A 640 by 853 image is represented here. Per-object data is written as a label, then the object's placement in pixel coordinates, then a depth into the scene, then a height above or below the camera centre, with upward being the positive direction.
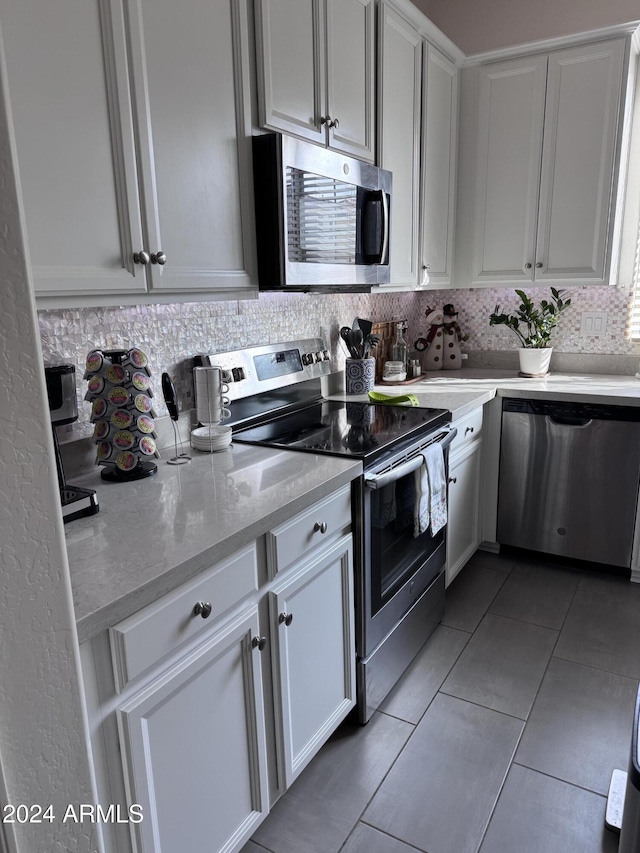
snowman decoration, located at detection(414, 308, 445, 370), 3.43 -0.32
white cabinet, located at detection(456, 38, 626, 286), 2.76 +0.56
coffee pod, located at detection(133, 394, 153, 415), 1.52 -0.28
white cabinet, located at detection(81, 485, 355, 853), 1.05 -0.83
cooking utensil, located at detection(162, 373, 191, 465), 1.75 -0.32
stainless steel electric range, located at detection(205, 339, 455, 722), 1.79 -0.55
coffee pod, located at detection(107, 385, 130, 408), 1.50 -0.26
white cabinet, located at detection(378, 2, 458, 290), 2.33 +0.60
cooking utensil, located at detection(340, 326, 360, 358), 2.63 -0.22
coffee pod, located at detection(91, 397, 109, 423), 1.50 -0.29
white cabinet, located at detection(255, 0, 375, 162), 1.68 +0.66
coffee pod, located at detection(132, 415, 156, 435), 1.54 -0.34
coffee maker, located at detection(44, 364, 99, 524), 1.31 -0.28
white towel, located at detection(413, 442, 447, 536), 2.04 -0.72
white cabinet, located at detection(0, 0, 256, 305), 1.14 +0.32
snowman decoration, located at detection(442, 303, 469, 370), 3.44 -0.31
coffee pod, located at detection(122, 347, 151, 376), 1.53 -0.17
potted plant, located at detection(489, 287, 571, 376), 3.11 -0.21
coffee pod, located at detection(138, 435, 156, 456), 1.55 -0.40
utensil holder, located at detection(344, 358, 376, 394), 2.65 -0.38
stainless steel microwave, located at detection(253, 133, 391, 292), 1.68 +0.22
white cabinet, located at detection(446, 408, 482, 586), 2.59 -0.95
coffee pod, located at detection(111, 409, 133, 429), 1.51 -0.32
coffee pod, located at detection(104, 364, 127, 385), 1.50 -0.20
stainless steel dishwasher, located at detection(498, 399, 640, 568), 2.68 -0.89
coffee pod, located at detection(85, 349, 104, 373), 1.50 -0.17
